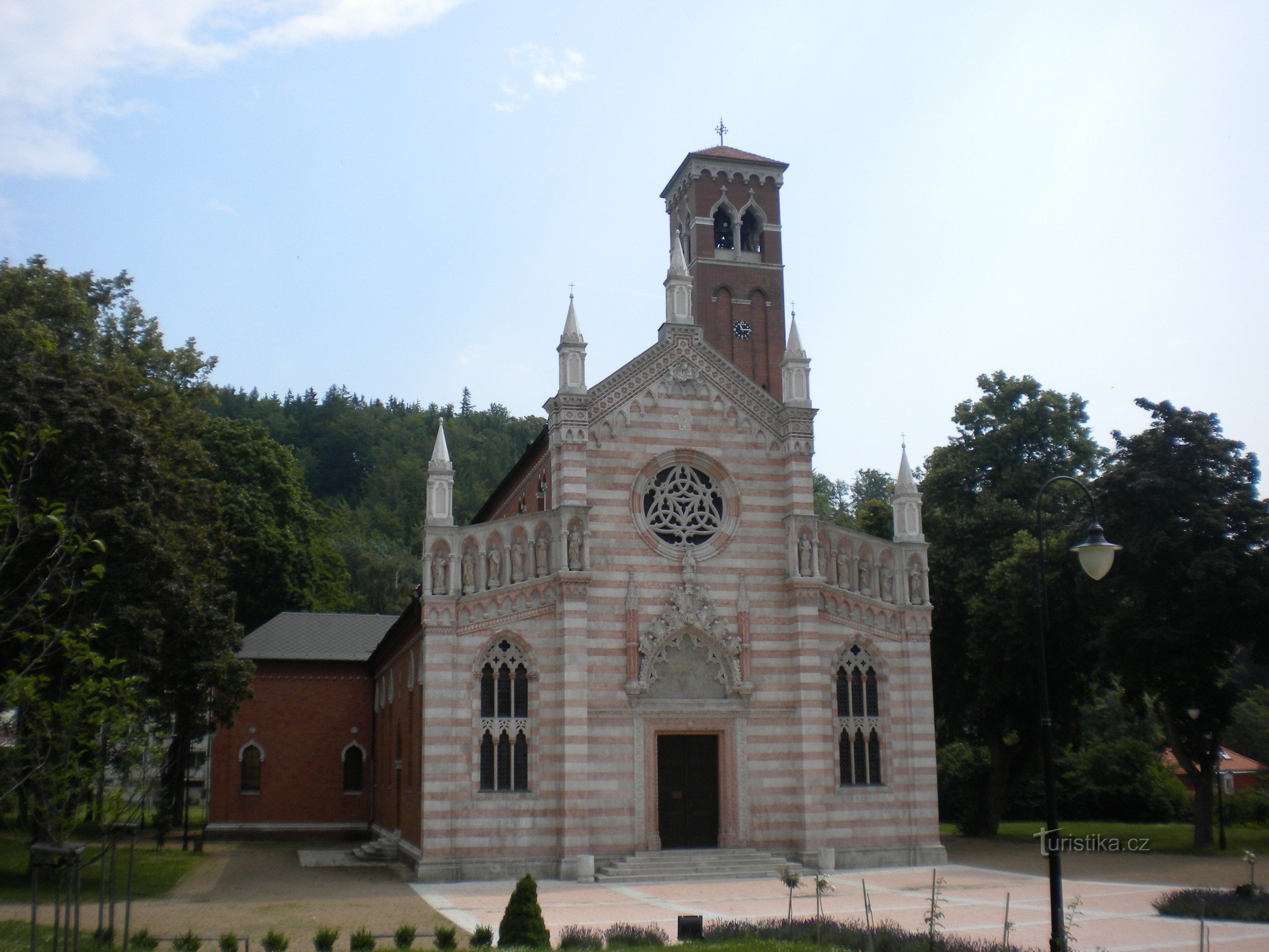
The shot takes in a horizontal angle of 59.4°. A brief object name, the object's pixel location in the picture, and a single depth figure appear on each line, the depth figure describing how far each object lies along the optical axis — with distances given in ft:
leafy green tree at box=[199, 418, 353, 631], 179.93
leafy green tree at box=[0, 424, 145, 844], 42.27
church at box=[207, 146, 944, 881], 94.99
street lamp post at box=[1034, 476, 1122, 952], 52.80
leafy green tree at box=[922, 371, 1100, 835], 121.60
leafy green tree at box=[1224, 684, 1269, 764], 191.72
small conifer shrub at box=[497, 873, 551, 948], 57.26
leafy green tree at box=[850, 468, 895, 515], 314.14
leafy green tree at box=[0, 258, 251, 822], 83.76
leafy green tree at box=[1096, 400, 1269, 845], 105.09
